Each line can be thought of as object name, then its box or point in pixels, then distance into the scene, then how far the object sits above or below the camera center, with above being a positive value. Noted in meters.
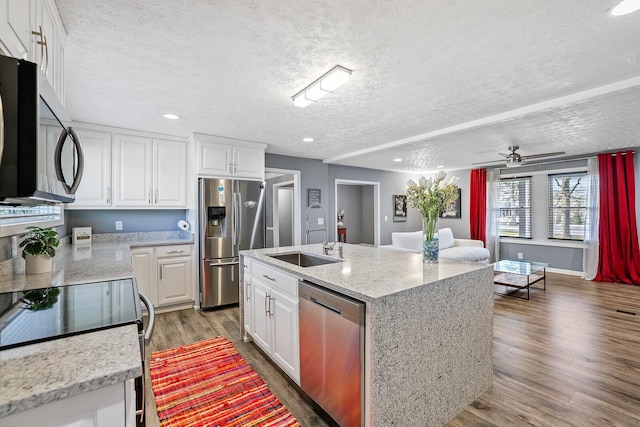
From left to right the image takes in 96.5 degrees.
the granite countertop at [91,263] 1.62 -0.36
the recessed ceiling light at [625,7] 1.44 +1.06
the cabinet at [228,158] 3.82 +0.82
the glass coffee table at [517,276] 4.22 -1.02
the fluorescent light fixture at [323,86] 2.09 +1.03
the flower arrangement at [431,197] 2.06 +0.13
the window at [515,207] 6.09 +0.15
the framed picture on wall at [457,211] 7.28 +0.09
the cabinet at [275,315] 1.99 -0.79
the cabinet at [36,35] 0.92 +0.73
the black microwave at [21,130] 0.73 +0.23
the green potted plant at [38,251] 1.77 -0.21
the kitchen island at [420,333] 1.41 -0.67
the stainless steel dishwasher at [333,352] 1.47 -0.78
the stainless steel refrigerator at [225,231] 3.80 -0.22
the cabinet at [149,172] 3.64 +0.59
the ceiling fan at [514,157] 4.25 +0.85
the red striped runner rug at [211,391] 1.79 -1.26
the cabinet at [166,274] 3.54 -0.74
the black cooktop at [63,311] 0.93 -0.38
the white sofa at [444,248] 5.14 -0.62
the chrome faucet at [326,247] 2.70 -0.32
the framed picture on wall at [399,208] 7.26 +0.18
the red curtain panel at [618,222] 4.82 -0.14
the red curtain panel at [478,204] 6.60 +0.24
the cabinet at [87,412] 0.65 -0.48
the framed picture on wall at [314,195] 5.38 +0.39
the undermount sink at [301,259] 2.65 -0.42
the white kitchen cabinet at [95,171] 3.41 +0.55
